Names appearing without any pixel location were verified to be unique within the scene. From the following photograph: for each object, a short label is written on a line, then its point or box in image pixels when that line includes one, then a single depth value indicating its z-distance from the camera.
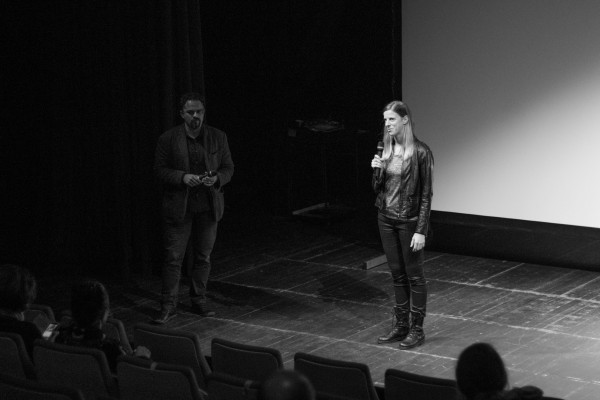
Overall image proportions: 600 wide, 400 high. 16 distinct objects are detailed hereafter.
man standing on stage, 9.39
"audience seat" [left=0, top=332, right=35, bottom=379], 6.13
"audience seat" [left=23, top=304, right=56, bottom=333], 7.66
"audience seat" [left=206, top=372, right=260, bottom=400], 5.29
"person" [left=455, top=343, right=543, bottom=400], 4.40
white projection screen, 10.73
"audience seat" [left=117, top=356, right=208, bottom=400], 5.47
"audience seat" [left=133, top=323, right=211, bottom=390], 6.45
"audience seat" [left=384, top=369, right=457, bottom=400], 5.46
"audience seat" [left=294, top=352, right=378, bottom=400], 5.84
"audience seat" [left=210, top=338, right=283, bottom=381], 6.12
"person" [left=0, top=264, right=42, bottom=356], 6.45
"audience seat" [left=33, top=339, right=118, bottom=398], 5.81
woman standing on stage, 8.42
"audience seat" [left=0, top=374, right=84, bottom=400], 5.00
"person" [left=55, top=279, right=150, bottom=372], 6.05
